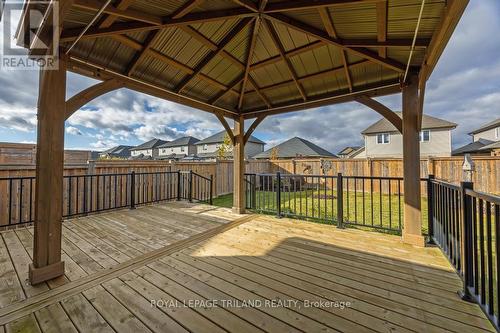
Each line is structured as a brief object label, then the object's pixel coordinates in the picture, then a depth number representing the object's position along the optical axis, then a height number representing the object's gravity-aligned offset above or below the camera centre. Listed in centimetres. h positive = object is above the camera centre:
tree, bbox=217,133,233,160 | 1736 +211
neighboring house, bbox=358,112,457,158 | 1588 +264
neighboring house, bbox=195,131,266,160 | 2583 +335
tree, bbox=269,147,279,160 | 1960 +167
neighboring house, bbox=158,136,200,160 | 3041 +367
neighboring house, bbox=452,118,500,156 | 1641 +315
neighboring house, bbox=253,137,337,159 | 2069 +216
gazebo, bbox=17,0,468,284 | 209 +159
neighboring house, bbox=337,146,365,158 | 3575 +356
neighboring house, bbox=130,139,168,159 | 3480 +396
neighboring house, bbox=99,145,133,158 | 3870 +393
